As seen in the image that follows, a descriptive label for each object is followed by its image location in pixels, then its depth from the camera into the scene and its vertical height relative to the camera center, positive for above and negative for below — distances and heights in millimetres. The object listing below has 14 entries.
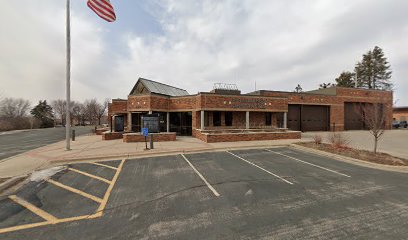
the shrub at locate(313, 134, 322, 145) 14086 -1646
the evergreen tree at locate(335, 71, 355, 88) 51844 +12530
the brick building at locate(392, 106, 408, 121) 45181 +1776
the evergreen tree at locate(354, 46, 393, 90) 51156 +15109
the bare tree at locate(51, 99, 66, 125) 91506 +7358
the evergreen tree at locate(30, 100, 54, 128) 59181 +2450
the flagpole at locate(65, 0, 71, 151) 11914 +3155
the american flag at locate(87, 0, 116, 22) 10742 +7074
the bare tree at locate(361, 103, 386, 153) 10727 +156
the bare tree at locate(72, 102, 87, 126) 90150 +3987
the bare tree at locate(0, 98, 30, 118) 65312 +5379
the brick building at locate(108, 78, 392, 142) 18578 +1267
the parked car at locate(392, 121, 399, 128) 34900 -803
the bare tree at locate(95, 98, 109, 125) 88025 +6391
